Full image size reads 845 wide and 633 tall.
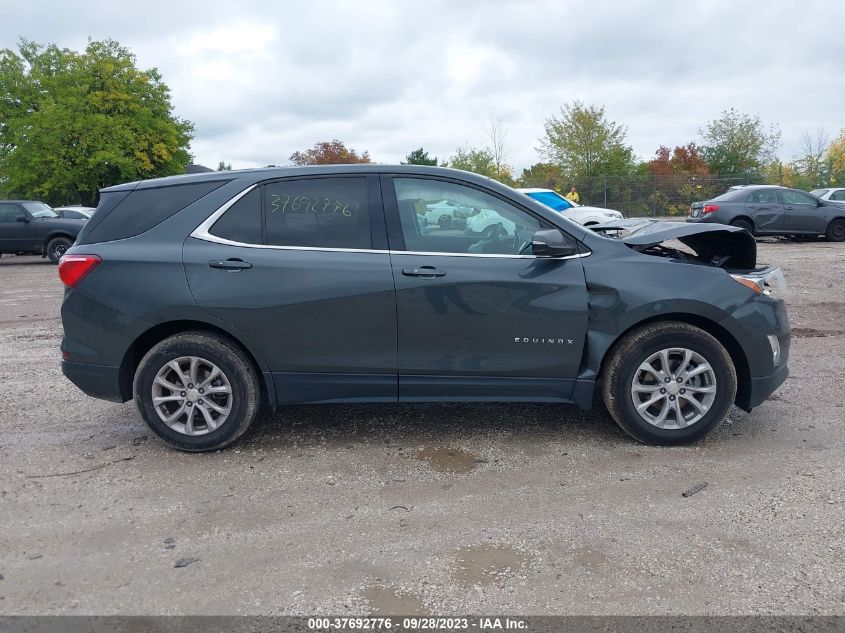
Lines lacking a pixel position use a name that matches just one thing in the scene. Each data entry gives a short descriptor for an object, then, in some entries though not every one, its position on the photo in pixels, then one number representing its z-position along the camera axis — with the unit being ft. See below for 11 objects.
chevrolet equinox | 14.71
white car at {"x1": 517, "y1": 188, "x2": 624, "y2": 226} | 50.29
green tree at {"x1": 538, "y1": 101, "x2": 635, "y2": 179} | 134.51
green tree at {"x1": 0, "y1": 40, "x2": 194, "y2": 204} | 137.59
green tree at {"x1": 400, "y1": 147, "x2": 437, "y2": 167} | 135.88
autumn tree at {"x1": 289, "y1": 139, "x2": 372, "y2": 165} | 198.90
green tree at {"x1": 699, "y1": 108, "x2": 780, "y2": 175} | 140.36
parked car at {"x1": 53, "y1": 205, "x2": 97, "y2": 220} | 66.42
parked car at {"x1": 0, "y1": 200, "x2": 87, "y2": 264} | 61.00
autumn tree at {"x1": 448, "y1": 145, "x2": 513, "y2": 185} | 135.15
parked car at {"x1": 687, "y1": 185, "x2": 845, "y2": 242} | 61.62
